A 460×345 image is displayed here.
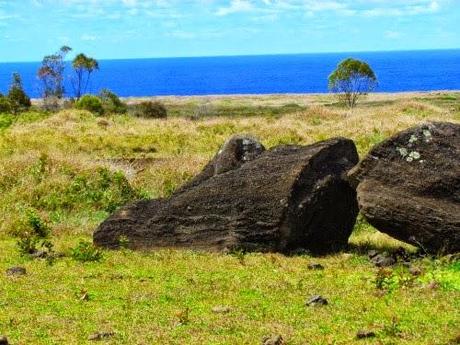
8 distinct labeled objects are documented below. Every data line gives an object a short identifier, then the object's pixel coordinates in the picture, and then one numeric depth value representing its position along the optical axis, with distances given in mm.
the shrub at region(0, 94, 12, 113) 81944
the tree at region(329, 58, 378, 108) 86944
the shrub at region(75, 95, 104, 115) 79969
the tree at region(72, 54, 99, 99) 118000
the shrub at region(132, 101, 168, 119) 87375
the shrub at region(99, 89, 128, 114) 89525
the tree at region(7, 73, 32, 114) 90250
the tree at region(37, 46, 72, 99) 120438
